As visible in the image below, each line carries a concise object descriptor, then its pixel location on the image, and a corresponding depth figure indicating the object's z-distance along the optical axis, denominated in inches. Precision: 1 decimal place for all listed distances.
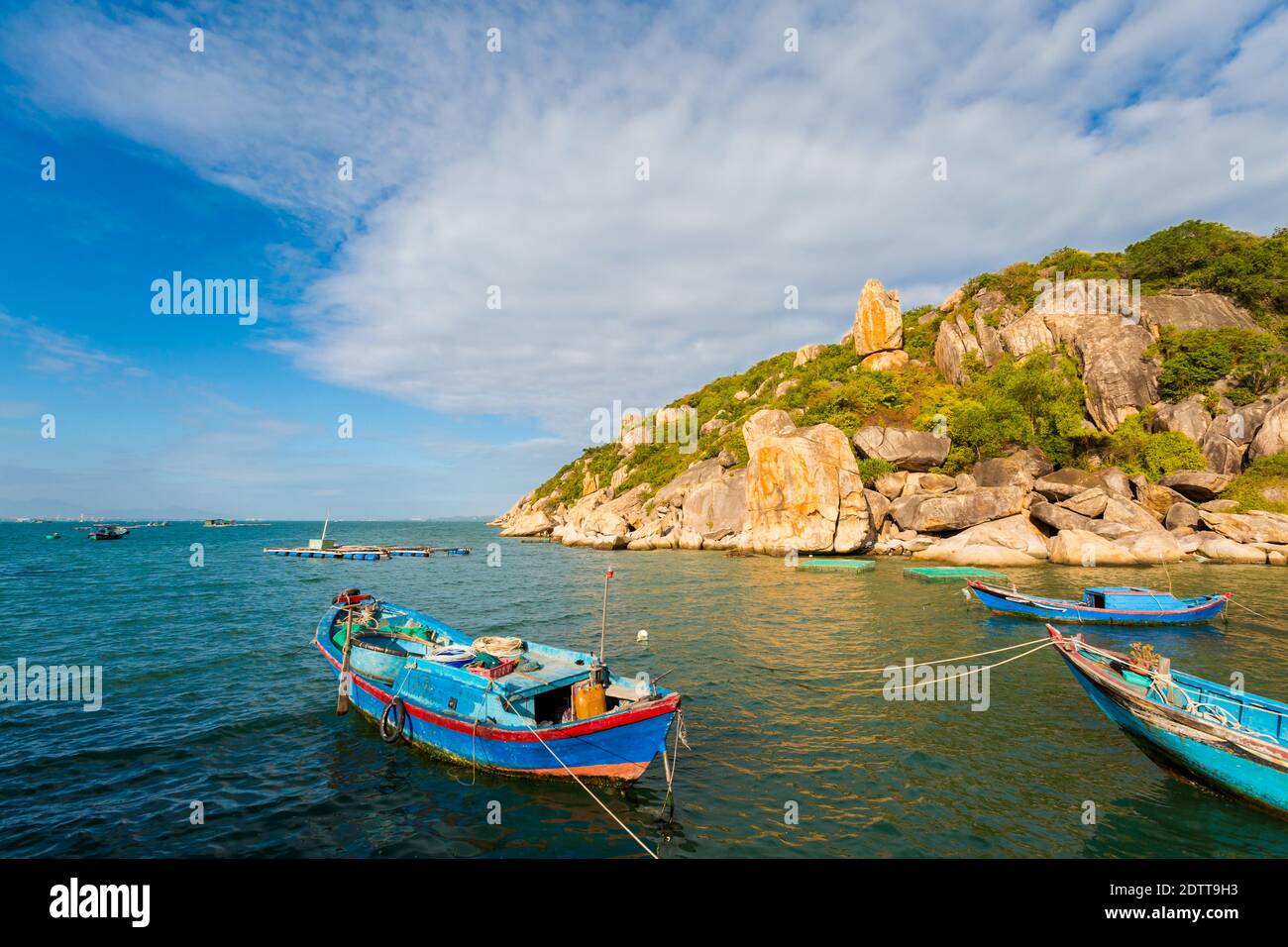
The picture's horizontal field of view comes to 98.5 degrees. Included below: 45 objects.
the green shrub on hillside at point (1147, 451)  1822.1
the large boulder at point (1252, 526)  1505.9
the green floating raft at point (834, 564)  1707.7
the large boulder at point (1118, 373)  2066.9
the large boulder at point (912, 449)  2212.1
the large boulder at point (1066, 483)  1829.5
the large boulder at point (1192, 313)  2206.0
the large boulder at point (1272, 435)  1694.1
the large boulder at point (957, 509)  1887.3
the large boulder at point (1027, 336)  2401.6
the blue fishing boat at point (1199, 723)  374.9
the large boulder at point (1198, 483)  1705.2
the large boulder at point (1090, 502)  1705.2
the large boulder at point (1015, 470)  1950.1
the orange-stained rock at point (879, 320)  3041.3
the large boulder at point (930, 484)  2085.4
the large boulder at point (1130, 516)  1624.0
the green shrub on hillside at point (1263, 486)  1598.2
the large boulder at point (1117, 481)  1771.7
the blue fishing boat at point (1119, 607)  935.7
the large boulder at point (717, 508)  2436.0
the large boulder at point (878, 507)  2129.7
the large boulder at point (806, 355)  3700.3
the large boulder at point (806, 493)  2039.9
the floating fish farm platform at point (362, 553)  2760.8
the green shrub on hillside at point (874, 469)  2220.7
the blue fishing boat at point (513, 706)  422.6
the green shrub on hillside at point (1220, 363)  1941.4
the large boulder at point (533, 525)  4303.6
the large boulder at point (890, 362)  2962.6
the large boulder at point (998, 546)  1660.9
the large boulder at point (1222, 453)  1781.5
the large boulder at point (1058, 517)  1702.8
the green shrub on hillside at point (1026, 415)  2078.0
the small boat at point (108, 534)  3624.5
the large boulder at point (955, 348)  2659.9
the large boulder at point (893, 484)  2193.7
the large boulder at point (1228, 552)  1501.0
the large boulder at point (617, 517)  3061.5
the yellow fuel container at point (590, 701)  456.4
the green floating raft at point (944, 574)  1474.7
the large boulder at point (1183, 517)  1663.4
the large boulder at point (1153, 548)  1528.1
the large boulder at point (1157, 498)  1756.9
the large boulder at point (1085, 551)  1535.4
